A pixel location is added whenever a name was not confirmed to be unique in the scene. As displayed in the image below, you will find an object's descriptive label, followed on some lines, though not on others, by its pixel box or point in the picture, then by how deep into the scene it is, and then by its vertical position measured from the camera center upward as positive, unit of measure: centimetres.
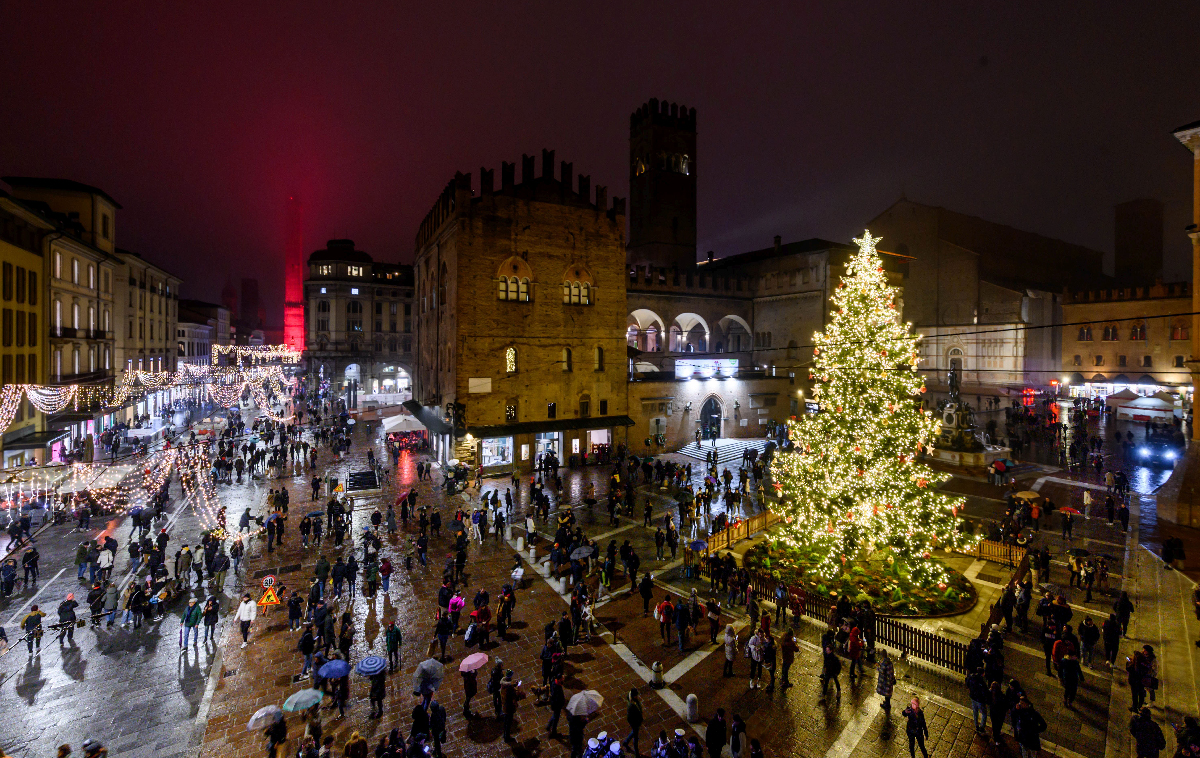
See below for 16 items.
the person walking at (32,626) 1216 -584
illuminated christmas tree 1422 -204
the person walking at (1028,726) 861 -576
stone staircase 3367 -508
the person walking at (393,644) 1177 -603
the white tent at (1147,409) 3518 -248
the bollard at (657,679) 1098 -639
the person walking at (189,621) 1260 -590
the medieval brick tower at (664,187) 5047 +1794
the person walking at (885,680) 1017 -592
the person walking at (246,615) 1277 -588
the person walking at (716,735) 861 -589
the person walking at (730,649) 1136 -590
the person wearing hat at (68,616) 1288 -593
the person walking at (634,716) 915 -595
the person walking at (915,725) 875 -584
